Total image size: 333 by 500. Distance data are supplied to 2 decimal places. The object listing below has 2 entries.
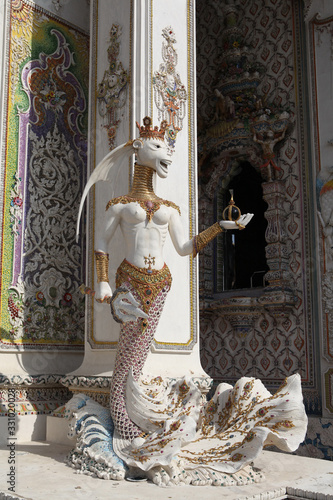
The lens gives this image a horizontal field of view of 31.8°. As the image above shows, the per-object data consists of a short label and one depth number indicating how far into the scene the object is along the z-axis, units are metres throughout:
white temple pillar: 3.66
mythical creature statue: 2.71
